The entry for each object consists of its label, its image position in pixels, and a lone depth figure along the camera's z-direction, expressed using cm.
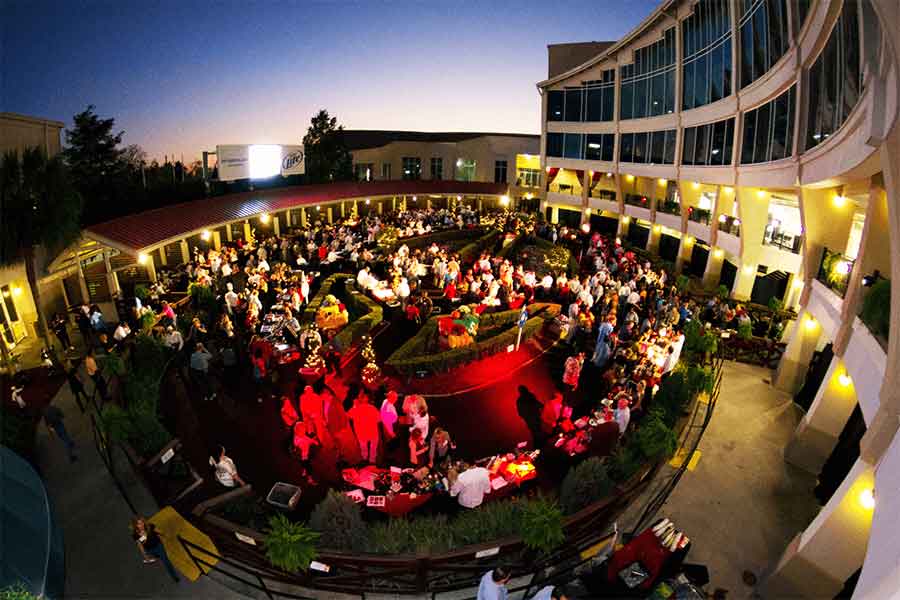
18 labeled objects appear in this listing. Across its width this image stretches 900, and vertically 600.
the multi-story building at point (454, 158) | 4334
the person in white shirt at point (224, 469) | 712
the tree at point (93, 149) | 3806
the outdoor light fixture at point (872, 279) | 704
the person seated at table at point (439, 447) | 792
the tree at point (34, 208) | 1106
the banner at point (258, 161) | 2895
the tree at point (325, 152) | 4194
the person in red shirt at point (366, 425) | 808
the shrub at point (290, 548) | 550
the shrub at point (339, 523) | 614
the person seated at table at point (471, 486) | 694
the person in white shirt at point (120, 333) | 1136
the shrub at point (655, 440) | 758
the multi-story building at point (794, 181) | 553
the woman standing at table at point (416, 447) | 793
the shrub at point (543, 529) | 590
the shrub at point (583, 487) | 697
